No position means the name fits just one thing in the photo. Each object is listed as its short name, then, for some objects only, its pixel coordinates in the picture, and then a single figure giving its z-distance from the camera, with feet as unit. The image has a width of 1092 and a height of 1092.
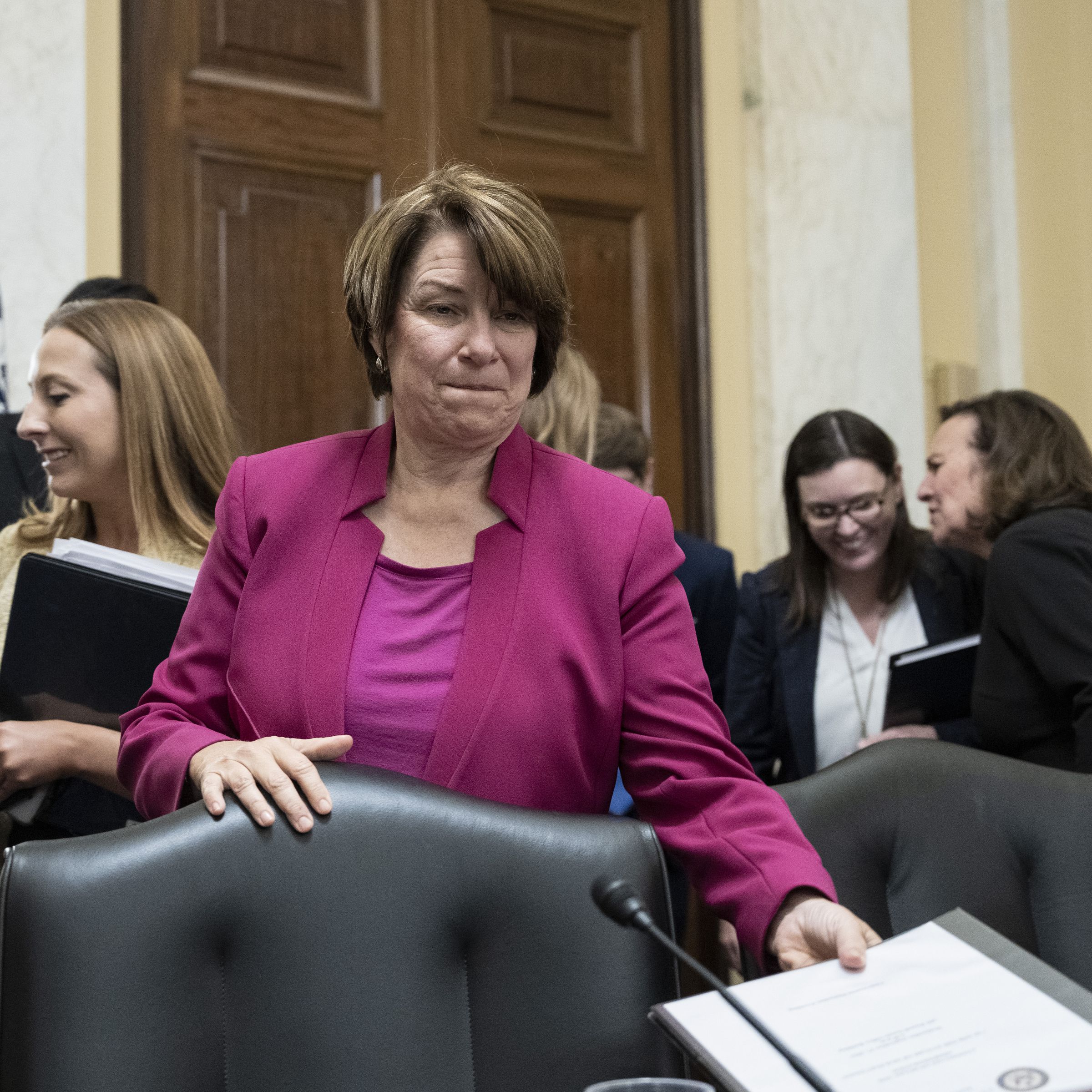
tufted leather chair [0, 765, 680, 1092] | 3.42
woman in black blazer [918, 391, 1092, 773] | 6.93
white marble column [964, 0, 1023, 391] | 15.33
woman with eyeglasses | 9.41
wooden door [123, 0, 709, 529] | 10.71
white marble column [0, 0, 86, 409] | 9.47
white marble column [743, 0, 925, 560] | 13.35
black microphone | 2.99
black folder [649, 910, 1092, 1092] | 3.02
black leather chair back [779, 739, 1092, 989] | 4.56
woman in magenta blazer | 4.17
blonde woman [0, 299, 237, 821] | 6.64
